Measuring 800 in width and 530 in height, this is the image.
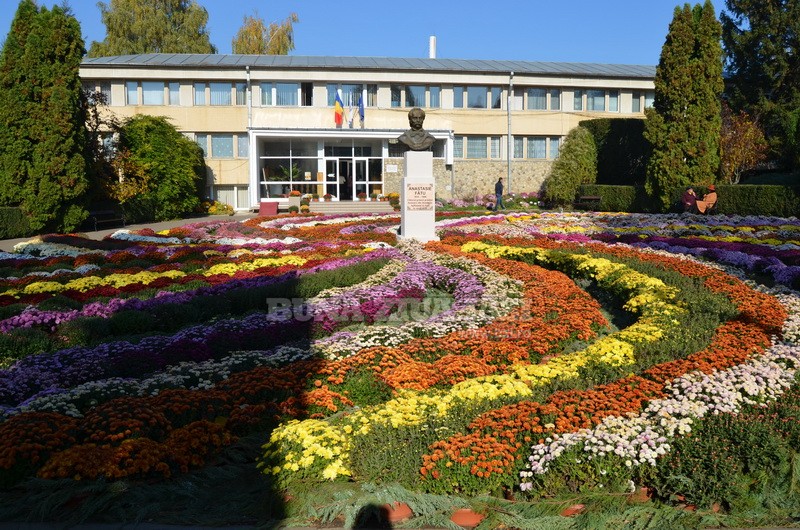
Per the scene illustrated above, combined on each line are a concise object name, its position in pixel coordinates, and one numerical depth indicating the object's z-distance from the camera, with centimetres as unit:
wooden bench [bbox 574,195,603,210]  3092
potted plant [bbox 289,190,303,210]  3316
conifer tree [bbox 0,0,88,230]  2316
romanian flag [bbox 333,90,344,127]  3631
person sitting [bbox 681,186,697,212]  2407
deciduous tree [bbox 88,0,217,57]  4772
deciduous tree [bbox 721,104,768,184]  2981
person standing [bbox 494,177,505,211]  3159
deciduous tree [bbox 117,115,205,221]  2877
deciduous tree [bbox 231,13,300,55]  5169
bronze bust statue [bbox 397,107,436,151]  1679
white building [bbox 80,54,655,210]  3700
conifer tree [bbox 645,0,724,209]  2709
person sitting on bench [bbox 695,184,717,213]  2392
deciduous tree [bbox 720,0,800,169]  3791
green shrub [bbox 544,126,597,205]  3316
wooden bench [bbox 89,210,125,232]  2582
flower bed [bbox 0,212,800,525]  473
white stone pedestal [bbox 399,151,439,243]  1664
